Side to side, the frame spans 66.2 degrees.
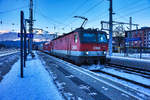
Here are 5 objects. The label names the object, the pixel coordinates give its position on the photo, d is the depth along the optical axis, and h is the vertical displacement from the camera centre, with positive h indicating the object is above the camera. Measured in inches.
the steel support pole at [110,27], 678.8 +126.8
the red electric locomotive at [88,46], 337.7 +7.4
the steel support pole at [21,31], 217.1 +32.7
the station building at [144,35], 2708.4 +321.5
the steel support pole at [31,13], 830.6 +252.3
